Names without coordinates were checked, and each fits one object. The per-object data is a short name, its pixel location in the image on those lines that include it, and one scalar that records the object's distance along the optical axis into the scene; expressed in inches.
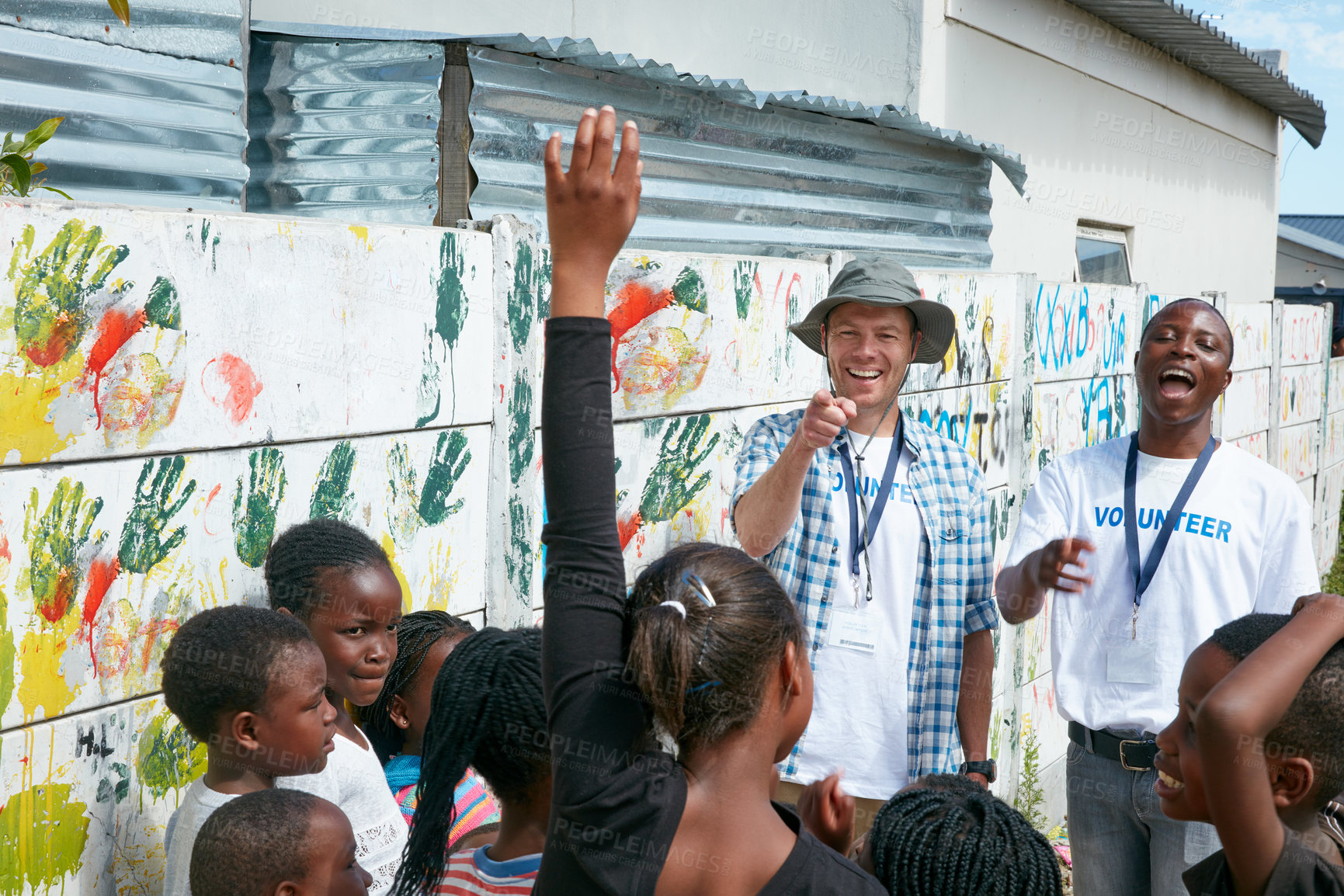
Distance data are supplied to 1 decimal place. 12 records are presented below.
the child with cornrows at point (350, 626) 95.5
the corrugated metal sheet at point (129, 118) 140.2
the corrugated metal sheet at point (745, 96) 162.2
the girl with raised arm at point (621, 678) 57.2
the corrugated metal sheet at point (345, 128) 158.6
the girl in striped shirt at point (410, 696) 106.3
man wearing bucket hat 115.3
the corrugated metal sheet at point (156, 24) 141.3
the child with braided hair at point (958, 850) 66.7
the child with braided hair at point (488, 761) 73.3
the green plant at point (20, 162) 101.2
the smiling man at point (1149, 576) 118.8
